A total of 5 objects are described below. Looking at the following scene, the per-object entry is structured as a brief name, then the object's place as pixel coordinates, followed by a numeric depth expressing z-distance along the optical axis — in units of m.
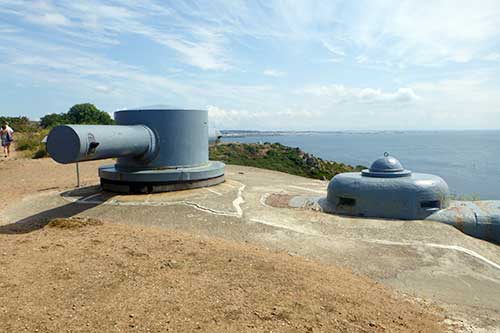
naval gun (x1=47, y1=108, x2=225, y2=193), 7.97
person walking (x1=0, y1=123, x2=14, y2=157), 15.62
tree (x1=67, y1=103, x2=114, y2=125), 43.31
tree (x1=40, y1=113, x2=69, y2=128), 37.33
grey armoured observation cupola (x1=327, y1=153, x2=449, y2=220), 6.72
